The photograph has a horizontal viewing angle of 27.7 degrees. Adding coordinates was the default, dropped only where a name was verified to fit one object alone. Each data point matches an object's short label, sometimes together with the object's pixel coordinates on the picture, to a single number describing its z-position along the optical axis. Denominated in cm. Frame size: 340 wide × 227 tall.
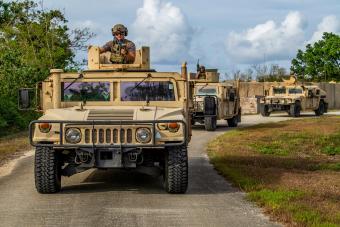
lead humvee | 927
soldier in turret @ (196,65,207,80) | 2542
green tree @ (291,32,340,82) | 6138
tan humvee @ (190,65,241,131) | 2425
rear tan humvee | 3422
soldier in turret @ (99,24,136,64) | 1207
